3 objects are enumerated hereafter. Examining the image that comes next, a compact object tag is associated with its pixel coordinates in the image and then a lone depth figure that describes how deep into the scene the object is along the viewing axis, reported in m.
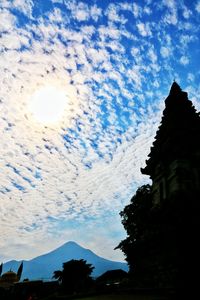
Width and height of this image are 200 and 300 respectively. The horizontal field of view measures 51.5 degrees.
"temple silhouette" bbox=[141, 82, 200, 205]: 14.83
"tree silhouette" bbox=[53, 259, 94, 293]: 27.23
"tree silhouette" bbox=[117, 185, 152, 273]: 25.46
